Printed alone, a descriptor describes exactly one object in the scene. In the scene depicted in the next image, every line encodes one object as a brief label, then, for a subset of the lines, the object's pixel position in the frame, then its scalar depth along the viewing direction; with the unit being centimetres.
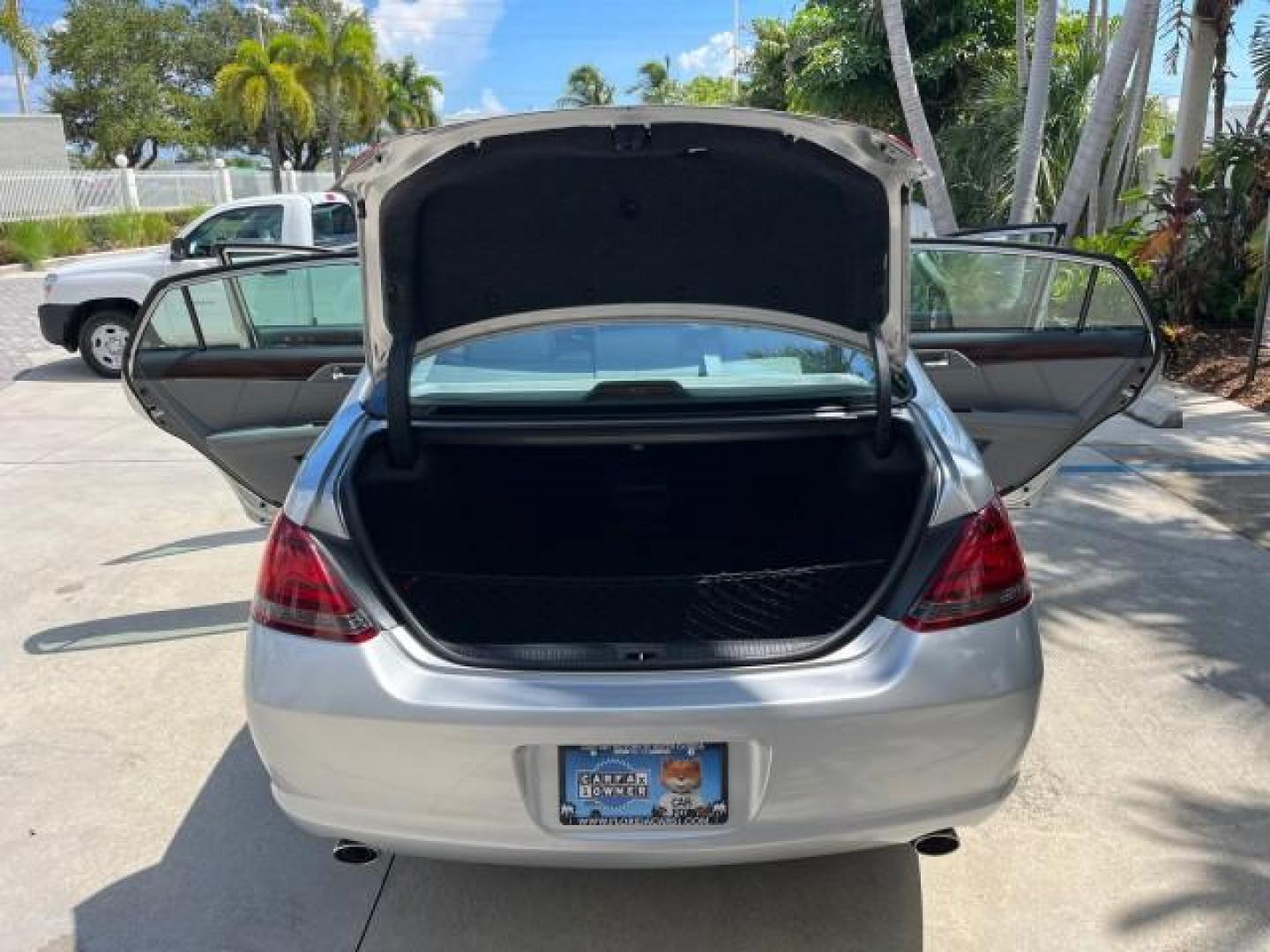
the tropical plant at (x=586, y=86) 6050
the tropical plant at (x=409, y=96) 5199
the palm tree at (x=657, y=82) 5881
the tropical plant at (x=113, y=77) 4062
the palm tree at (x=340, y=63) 3475
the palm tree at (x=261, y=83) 3247
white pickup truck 1007
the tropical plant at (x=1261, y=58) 1162
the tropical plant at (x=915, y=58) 1777
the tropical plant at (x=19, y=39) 2483
